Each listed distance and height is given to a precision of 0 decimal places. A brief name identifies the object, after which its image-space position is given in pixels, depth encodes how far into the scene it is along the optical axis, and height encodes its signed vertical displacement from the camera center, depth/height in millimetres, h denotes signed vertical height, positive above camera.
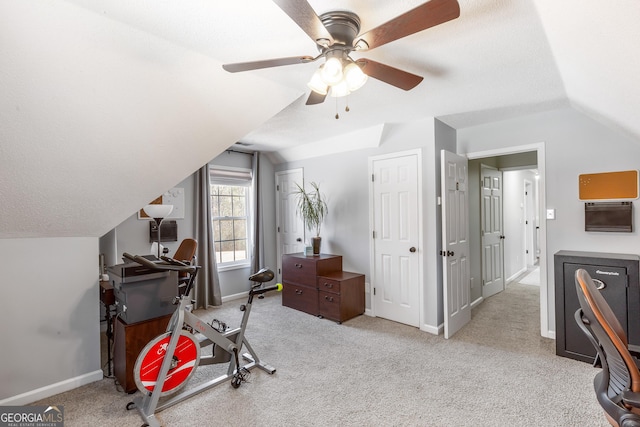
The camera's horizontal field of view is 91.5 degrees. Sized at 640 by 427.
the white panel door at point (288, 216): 4922 +4
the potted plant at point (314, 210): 4305 +82
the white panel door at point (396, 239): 3549 -293
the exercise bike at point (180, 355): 2018 -973
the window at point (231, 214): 4723 +48
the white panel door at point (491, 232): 4656 -298
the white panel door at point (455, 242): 3225 -317
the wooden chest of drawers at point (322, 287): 3725 -900
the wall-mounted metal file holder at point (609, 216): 2711 -46
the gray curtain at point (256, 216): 4965 +12
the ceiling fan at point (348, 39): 1203 +786
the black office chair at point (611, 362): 1219 -642
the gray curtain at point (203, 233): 4304 -214
